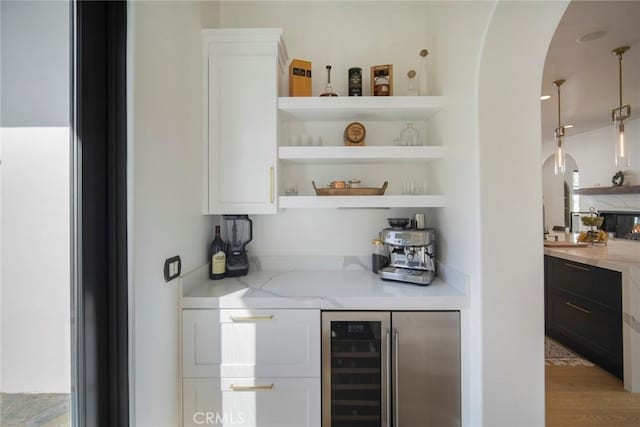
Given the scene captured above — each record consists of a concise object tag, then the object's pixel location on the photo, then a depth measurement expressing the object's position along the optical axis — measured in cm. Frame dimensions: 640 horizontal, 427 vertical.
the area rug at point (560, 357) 254
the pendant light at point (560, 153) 374
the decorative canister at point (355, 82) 184
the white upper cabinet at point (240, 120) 172
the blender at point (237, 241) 186
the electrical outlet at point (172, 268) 134
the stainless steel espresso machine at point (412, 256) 168
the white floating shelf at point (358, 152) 175
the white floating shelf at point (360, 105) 173
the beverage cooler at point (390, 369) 144
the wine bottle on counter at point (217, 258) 179
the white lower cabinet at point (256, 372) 144
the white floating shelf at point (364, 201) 174
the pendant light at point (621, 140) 278
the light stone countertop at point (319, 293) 145
